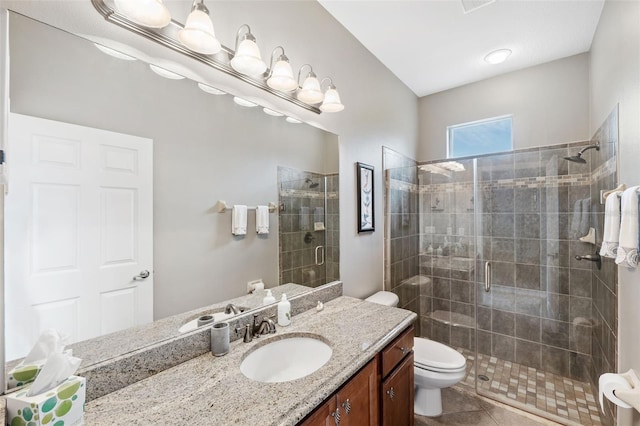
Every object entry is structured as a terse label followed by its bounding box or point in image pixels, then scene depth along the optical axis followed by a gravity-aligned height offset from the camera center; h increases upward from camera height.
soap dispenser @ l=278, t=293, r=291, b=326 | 1.44 -0.50
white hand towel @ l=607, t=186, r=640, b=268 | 1.18 -0.07
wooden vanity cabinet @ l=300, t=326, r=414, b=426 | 0.99 -0.76
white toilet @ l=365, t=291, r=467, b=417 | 1.87 -1.07
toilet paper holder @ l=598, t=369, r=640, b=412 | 1.09 -0.73
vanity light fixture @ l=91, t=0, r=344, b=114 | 0.98 +0.71
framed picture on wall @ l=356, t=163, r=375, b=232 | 2.22 +0.13
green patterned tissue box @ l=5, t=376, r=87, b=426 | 0.63 -0.44
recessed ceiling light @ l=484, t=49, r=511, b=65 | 2.46 +1.41
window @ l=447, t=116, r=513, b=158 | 2.98 +0.85
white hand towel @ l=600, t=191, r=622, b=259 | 1.35 -0.06
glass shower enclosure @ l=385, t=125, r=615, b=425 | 2.32 -0.53
